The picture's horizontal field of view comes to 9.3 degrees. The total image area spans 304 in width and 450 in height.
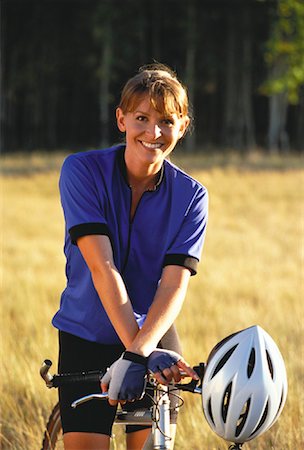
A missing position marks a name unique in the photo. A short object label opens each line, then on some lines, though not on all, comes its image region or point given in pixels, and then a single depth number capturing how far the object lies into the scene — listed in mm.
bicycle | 5059
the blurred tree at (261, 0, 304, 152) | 54729
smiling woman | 5919
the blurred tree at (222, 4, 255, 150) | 69599
